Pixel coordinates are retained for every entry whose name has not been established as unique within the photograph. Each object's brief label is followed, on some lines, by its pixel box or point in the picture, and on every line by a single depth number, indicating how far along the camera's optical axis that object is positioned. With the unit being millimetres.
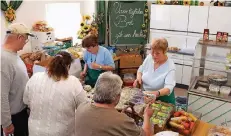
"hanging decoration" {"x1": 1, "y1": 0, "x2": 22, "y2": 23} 4051
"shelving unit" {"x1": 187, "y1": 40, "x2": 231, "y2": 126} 3342
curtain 6090
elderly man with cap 2275
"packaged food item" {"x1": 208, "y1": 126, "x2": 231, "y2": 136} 2201
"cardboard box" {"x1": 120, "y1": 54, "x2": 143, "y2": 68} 5879
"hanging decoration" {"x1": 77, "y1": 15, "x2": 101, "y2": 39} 5215
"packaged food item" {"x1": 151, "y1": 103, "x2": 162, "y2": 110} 2452
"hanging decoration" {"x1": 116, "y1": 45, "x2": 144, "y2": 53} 6301
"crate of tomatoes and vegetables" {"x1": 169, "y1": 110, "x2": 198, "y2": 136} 2223
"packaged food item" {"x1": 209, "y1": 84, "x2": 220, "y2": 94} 3303
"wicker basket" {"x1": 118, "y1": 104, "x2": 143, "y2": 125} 2240
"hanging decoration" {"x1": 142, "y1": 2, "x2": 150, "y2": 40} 6159
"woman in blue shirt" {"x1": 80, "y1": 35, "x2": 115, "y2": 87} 3512
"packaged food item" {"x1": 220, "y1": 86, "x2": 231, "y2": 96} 3261
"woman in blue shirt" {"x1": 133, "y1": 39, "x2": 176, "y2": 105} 2756
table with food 2209
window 5258
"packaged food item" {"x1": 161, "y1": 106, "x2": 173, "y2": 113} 2381
